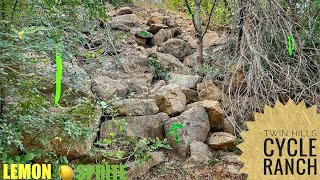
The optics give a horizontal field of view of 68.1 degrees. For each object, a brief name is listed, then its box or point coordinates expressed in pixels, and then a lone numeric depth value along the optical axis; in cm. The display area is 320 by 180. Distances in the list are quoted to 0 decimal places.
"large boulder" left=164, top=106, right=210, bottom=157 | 181
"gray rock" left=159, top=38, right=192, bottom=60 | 276
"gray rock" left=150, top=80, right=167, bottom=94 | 214
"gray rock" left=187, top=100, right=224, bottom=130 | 197
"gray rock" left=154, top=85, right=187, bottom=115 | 195
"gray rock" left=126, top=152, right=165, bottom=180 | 161
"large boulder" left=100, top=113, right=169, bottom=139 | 179
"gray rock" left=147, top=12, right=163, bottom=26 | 325
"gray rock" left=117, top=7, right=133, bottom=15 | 337
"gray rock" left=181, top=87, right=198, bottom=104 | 217
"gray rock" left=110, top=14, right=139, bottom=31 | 297
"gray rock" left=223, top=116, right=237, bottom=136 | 193
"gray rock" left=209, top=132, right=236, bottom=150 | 186
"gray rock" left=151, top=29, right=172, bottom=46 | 297
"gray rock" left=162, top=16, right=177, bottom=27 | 325
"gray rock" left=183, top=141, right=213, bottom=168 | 175
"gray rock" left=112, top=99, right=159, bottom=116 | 180
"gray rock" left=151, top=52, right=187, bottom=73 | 248
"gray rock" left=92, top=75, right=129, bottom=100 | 189
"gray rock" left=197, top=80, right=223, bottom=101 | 213
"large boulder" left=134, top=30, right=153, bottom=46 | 295
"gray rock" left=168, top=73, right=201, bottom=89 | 229
